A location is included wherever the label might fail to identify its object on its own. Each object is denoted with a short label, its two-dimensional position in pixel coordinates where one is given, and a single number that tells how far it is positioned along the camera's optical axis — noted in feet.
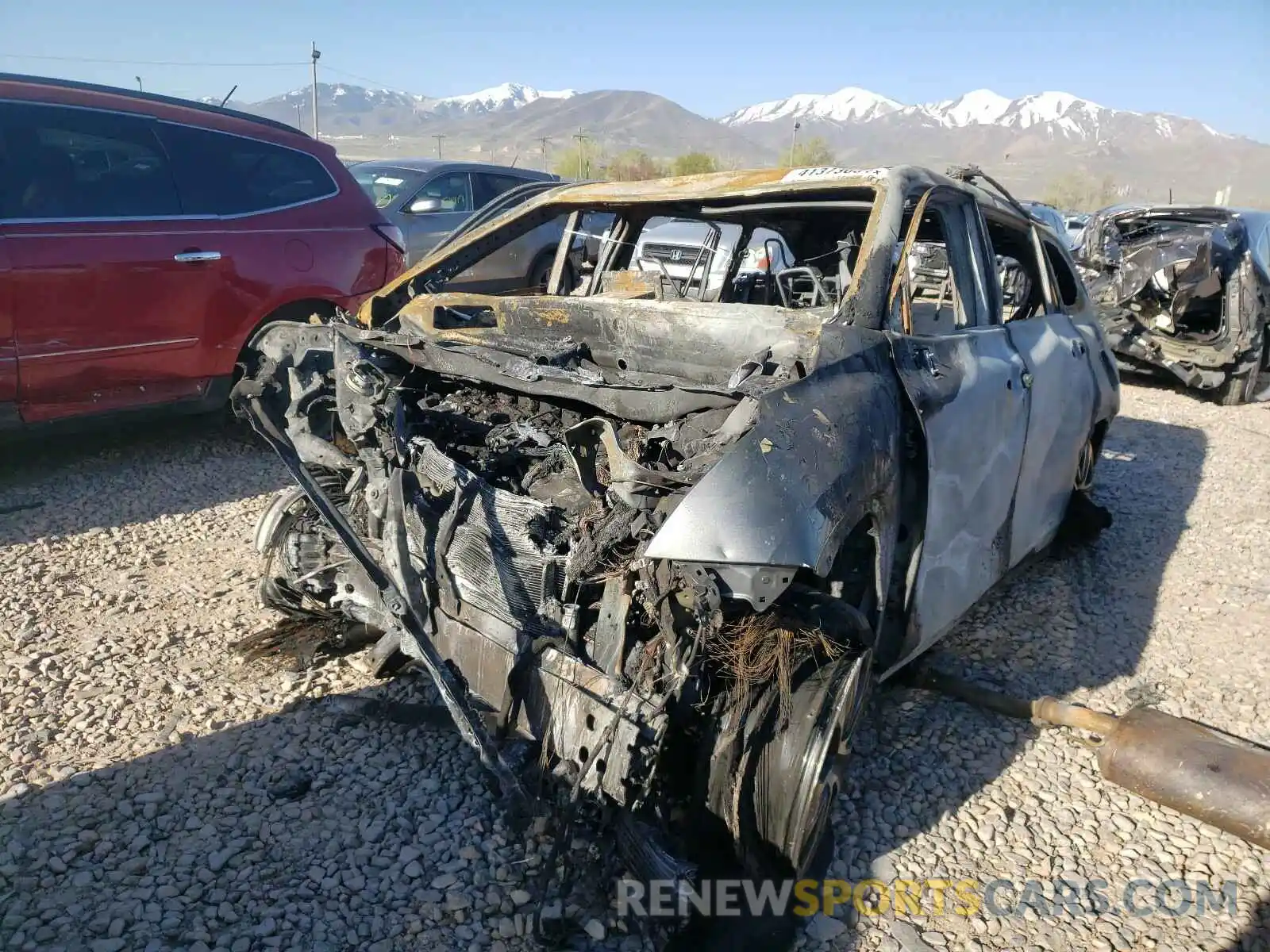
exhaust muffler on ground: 8.16
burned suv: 6.75
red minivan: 14.46
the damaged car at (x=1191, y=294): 26.25
